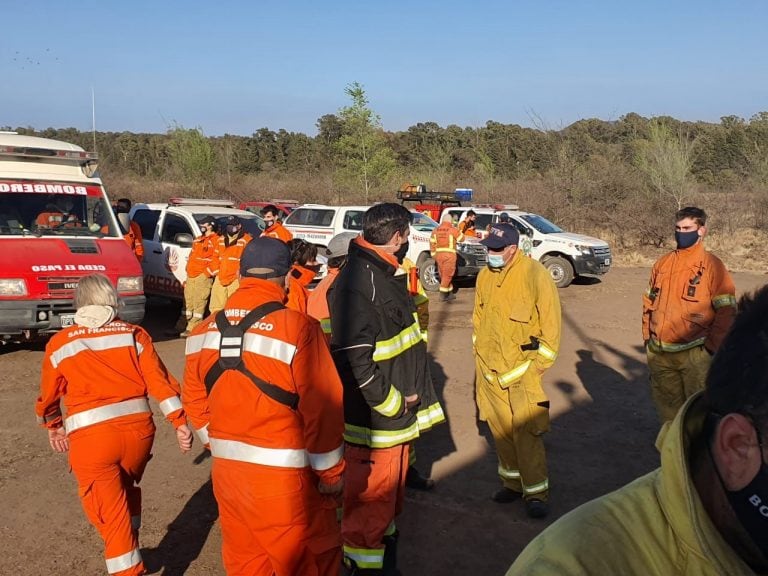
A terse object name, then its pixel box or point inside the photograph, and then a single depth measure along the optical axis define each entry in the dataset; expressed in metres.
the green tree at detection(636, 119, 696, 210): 24.05
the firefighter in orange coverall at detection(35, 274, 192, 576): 3.29
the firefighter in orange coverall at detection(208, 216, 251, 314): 9.17
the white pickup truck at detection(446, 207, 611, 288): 15.16
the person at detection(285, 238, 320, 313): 5.55
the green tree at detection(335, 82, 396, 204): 29.22
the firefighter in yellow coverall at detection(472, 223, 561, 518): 4.41
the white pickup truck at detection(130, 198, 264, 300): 11.15
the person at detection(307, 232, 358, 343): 4.59
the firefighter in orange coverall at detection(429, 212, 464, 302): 13.57
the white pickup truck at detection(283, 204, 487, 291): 14.75
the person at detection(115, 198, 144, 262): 9.95
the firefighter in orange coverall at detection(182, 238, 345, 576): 2.65
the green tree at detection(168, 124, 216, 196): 32.53
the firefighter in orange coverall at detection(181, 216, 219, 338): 9.70
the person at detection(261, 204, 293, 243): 9.80
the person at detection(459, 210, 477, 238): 15.13
